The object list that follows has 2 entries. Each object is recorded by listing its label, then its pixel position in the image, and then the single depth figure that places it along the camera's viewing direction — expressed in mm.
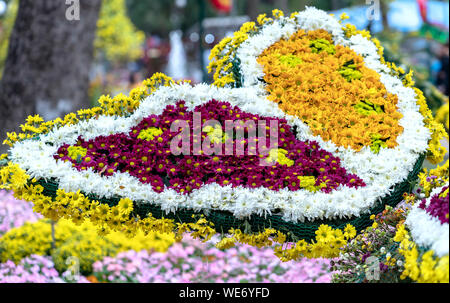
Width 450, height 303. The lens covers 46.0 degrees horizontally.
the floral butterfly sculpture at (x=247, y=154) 3080
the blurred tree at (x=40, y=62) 6652
